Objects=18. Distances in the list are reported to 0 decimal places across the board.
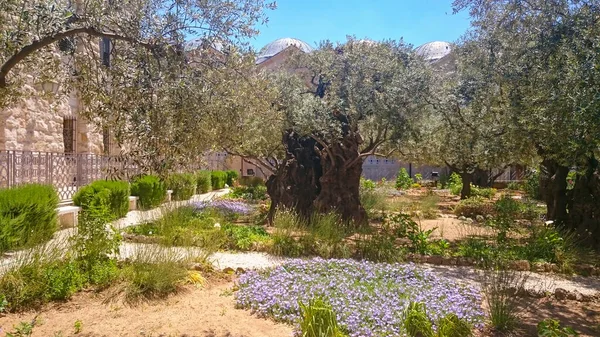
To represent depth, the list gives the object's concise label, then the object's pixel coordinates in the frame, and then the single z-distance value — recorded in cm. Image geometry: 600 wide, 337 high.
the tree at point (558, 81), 568
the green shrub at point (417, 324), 414
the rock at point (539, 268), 723
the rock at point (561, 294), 580
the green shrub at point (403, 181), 2438
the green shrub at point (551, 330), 380
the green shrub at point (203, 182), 2065
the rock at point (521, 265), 718
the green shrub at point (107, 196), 1059
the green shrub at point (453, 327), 409
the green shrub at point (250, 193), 1864
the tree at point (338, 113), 916
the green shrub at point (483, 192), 1860
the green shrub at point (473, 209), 1400
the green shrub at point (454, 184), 2109
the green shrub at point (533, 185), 1846
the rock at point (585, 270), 716
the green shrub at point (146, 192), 1422
